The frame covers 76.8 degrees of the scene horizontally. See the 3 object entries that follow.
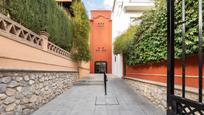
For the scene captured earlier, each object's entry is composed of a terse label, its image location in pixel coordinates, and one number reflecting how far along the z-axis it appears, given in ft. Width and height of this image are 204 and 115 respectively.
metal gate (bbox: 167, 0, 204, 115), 4.43
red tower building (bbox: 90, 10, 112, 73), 53.57
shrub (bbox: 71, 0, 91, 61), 26.22
